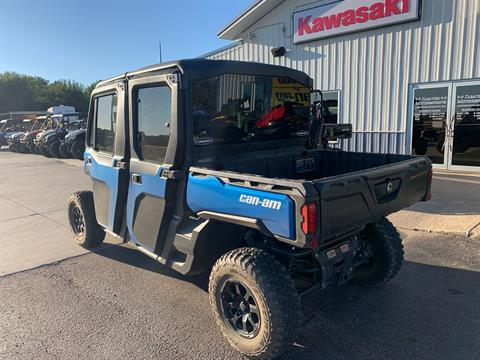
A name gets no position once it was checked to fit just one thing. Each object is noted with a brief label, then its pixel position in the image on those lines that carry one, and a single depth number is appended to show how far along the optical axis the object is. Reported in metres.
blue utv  2.56
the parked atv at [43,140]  18.74
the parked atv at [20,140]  22.78
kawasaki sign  9.65
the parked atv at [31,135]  21.61
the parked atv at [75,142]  16.64
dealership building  9.09
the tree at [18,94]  54.00
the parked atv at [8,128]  27.52
